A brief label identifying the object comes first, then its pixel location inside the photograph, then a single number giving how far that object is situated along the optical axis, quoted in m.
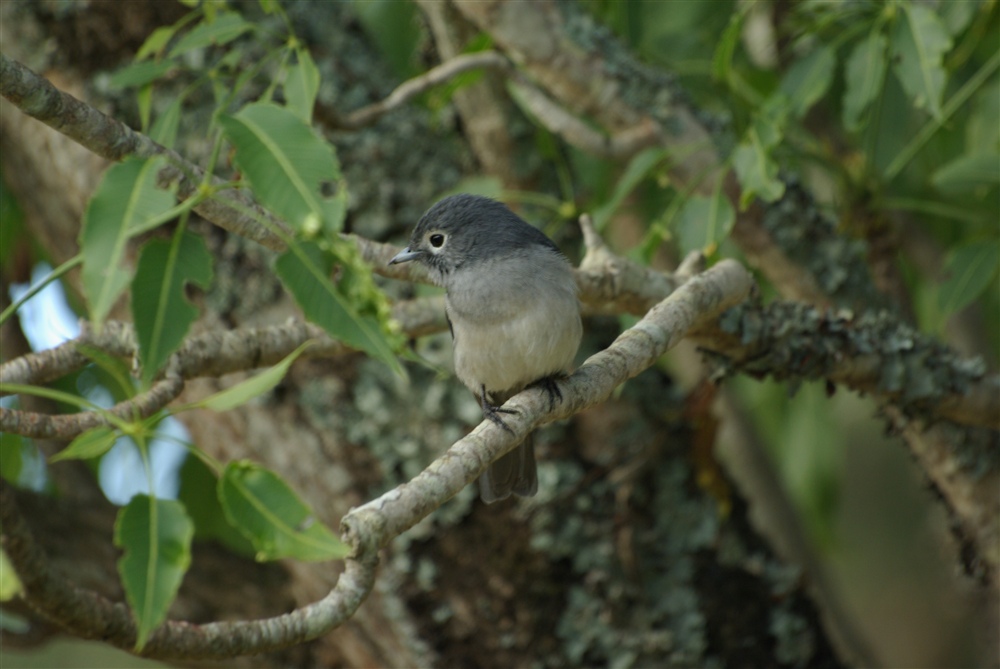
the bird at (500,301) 6.66
